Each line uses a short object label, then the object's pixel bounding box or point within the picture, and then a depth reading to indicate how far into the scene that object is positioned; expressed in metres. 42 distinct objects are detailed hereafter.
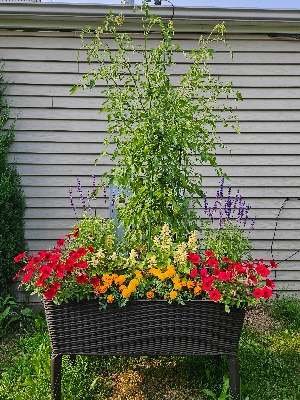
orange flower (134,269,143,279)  2.93
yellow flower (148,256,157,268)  3.05
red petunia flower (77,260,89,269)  2.94
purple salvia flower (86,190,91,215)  5.04
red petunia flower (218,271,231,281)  2.87
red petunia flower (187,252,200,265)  3.01
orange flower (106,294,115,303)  2.82
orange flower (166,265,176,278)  2.94
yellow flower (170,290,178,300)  2.83
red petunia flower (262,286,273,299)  2.83
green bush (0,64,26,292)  4.62
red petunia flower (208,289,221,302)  2.78
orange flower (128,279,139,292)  2.84
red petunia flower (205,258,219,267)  3.01
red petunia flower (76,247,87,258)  3.05
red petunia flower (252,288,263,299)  2.83
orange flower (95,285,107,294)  2.86
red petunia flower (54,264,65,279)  2.87
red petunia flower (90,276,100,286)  2.88
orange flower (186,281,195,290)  2.89
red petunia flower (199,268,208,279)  2.96
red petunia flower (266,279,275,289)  2.96
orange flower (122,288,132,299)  2.83
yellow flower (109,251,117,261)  3.05
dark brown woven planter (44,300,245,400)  2.90
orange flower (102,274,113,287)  2.87
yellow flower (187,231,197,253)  3.14
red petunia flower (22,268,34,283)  2.91
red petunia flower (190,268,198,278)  2.93
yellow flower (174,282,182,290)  2.88
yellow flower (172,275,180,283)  2.91
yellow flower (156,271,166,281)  2.92
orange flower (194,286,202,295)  2.87
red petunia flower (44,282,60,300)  2.80
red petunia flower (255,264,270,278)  2.97
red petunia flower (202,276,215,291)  2.85
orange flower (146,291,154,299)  2.88
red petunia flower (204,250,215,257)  3.14
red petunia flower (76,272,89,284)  2.85
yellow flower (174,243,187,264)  3.01
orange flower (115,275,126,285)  2.89
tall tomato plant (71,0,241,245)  3.44
